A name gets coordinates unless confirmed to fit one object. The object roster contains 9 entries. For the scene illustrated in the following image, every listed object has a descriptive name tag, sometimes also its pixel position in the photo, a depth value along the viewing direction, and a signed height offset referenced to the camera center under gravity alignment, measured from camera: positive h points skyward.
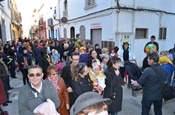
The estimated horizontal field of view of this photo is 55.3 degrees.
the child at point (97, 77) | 3.35 -0.76
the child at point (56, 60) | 5.97 -0.71
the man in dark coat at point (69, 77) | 3.16 -0.69
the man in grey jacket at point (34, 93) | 2.24 -0.71
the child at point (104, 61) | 4.41 -0.56
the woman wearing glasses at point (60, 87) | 2.94 -0.82
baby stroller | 4.65 -0.84
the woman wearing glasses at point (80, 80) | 2.98 -0.71
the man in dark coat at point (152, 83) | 3.07 -0.80
